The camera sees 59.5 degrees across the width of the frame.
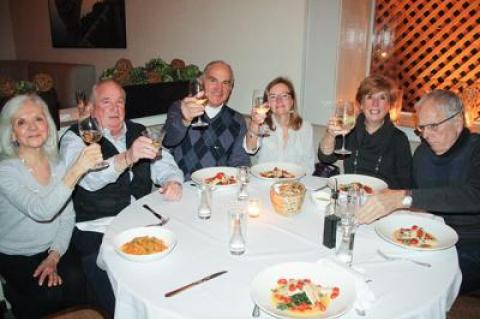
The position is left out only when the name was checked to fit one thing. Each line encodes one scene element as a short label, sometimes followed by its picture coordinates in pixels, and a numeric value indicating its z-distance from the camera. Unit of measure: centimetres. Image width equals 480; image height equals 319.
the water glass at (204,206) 176
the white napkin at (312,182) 215
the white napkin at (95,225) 207
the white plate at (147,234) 146
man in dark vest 189
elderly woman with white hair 179
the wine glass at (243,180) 198
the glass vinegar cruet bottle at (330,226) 150
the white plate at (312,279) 112
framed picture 577
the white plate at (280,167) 227
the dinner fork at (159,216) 171
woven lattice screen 449
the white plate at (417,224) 155
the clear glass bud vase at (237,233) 146
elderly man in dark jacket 178
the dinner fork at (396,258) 139
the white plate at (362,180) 205
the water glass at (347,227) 141
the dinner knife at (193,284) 122
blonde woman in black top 253
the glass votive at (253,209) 178
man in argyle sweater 275
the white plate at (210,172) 217
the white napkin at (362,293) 116
